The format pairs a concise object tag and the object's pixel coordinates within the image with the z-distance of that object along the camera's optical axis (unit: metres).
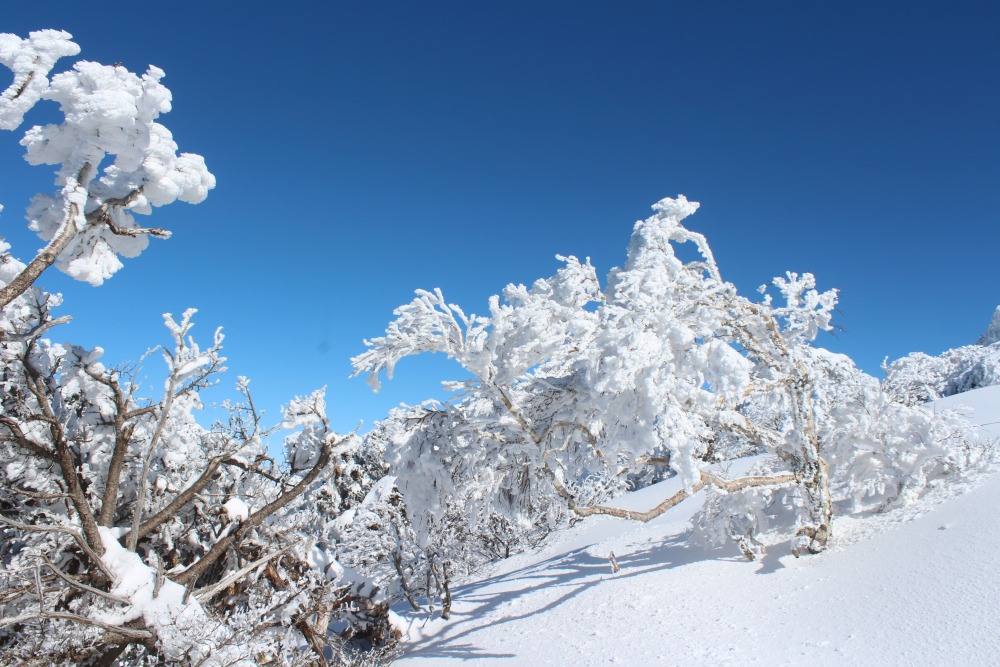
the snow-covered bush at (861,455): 8.68
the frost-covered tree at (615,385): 6.10
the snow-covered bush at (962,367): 28.64
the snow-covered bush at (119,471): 4.06
